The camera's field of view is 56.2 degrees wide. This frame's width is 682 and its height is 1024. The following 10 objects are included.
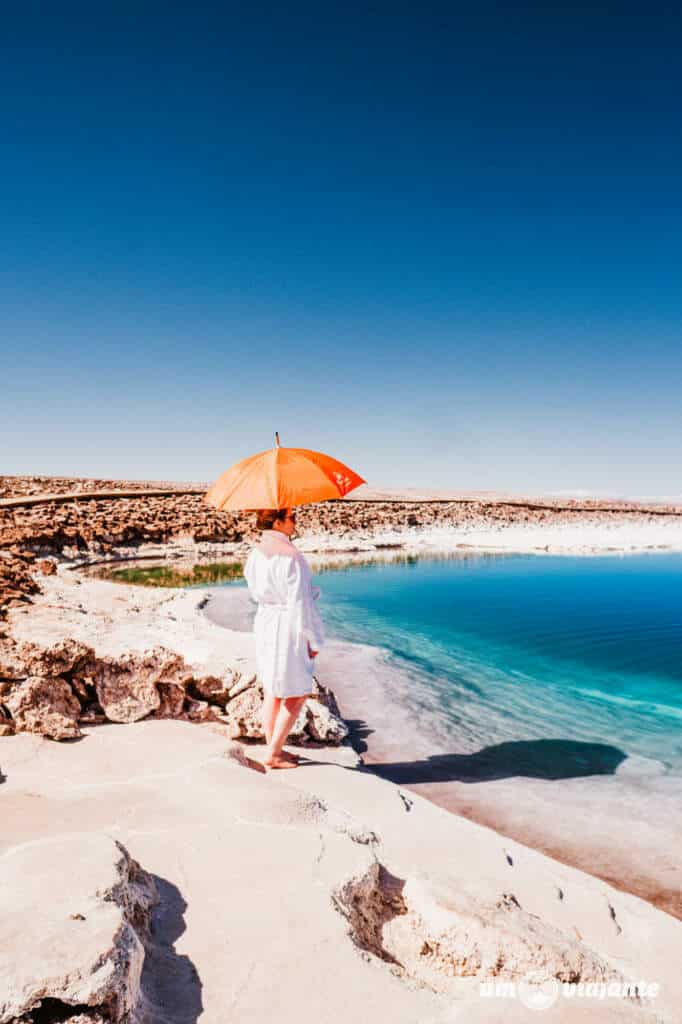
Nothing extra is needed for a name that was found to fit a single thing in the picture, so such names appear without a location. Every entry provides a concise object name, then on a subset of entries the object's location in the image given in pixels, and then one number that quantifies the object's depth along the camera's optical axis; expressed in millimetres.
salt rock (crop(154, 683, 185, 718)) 5629
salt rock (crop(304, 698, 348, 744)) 5902
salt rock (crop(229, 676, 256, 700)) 5766
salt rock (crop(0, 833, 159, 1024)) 1532
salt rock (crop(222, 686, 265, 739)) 5547
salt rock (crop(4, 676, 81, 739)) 4807
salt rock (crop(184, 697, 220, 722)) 5723
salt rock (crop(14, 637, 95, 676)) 5211
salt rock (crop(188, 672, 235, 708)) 5820
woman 4711
